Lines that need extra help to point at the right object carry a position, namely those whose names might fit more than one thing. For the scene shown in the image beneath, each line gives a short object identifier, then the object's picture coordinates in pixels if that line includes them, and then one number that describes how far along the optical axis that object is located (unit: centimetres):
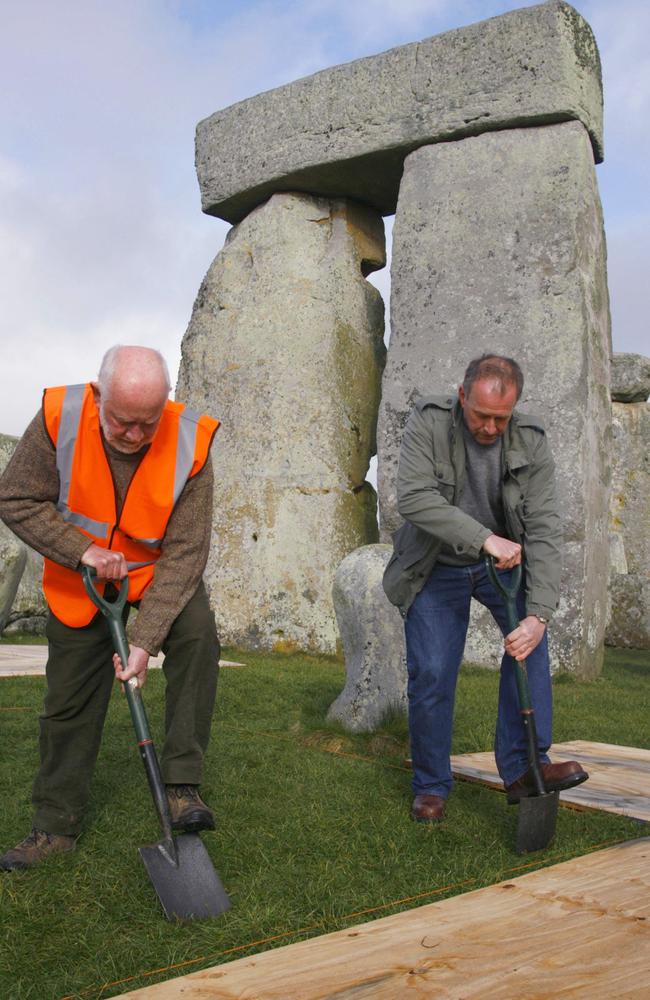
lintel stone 771
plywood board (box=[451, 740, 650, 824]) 379
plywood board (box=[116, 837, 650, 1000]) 217
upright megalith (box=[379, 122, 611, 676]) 742
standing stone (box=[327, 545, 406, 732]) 501
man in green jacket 348
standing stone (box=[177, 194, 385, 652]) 856
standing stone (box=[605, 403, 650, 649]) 1141
